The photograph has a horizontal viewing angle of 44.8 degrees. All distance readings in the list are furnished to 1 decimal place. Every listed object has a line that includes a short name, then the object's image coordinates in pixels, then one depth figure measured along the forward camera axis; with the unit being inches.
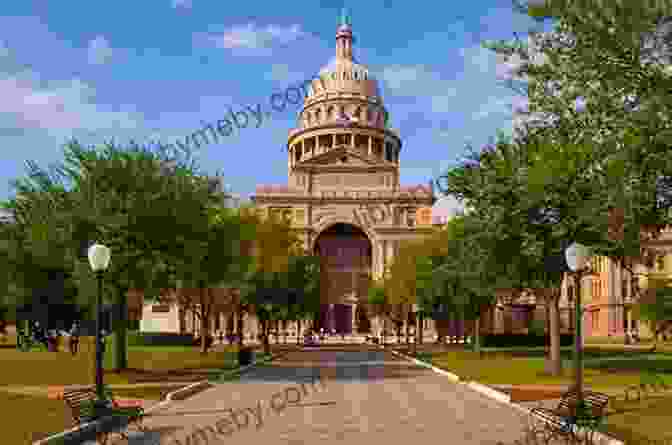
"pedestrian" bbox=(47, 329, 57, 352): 2065.7
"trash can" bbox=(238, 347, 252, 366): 1476.4
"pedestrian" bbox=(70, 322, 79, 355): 1780.3
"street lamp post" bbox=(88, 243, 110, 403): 711.7
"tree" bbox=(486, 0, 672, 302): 631.8
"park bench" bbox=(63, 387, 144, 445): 630.5
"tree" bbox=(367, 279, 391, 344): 3390.7
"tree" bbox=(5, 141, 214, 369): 1176.2
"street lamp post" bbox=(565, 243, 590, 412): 671.8
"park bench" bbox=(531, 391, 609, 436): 609.6
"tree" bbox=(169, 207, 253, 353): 1273.4
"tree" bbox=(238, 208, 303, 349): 1999.3
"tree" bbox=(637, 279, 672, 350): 2657.5
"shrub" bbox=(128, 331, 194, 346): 2603.8
